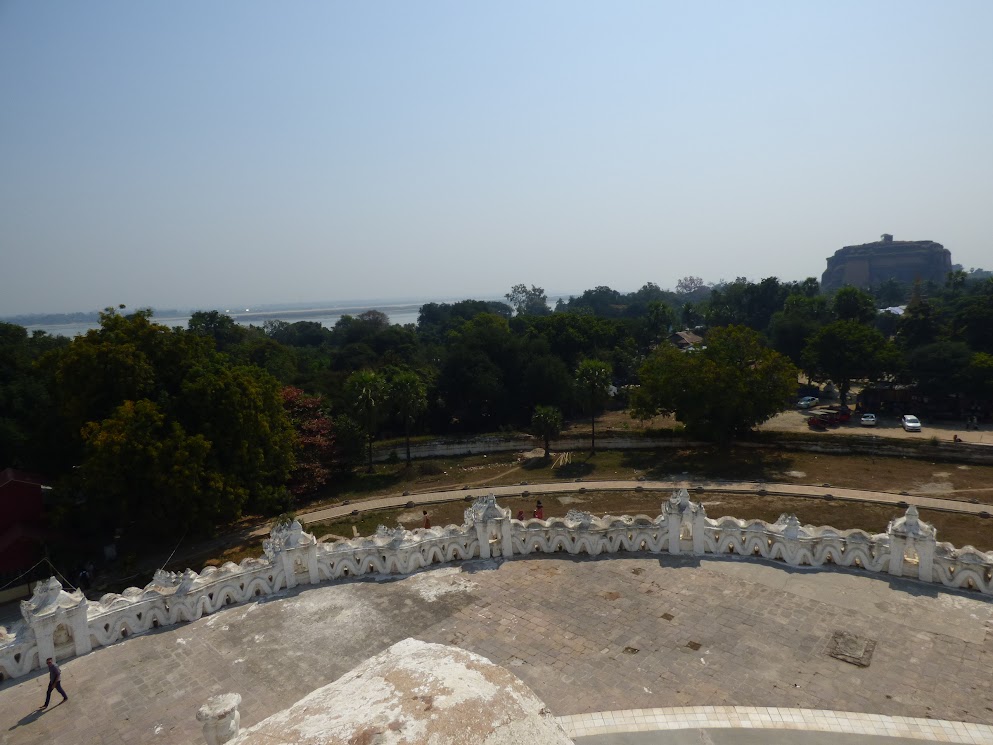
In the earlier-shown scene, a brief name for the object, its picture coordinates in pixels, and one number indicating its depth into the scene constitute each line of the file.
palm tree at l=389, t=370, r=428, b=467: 43.00
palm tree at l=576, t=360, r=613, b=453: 45.59
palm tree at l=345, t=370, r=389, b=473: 40.59
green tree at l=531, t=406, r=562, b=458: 41.38
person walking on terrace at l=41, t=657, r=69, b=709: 10.44
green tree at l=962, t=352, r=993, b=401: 45.84
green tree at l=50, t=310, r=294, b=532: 24.17
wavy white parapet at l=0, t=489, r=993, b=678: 11.91
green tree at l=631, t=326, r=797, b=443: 38.38
